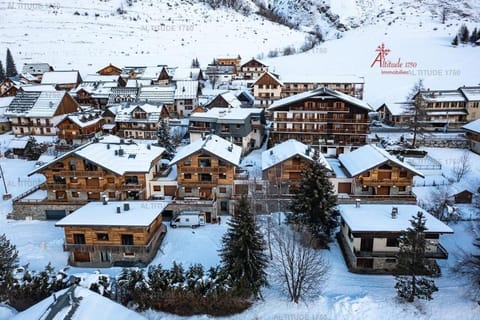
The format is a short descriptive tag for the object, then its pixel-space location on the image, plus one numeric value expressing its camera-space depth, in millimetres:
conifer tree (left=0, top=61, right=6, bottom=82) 99588
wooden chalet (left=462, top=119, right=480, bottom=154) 54406
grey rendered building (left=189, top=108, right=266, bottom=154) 54188
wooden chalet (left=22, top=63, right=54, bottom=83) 102812
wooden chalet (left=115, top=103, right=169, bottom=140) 63219
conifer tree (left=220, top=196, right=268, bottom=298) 27031
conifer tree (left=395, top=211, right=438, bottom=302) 26422
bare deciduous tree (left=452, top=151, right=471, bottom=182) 45544
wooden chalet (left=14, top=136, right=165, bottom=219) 39938
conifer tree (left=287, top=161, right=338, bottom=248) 33469
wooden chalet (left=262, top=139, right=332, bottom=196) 39719
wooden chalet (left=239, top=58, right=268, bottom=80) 101750
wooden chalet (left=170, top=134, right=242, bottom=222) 40344
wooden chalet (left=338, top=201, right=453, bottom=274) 30312
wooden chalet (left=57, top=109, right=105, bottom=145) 59875
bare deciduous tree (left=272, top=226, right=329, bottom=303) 27434
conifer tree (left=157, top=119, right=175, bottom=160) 53375
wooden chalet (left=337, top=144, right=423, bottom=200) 39062
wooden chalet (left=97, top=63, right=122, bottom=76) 100000
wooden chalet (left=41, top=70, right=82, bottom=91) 91044
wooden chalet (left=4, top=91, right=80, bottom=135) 65938
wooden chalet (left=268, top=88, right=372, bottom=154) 53625
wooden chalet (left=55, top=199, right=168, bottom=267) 32094
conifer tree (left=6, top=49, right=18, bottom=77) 102438
